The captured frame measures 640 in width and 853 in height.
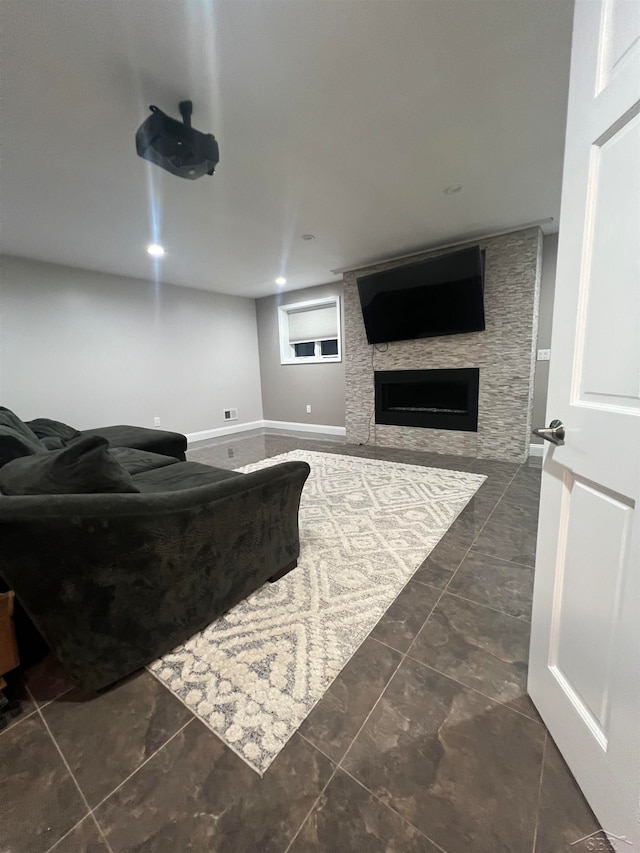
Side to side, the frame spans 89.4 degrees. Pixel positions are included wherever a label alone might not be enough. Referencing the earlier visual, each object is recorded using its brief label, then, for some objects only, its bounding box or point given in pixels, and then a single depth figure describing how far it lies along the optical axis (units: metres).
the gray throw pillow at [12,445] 1.62
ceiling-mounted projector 1.63
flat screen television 3.58
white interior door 0.66
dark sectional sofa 0.96
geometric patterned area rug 1.08
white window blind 5.50
